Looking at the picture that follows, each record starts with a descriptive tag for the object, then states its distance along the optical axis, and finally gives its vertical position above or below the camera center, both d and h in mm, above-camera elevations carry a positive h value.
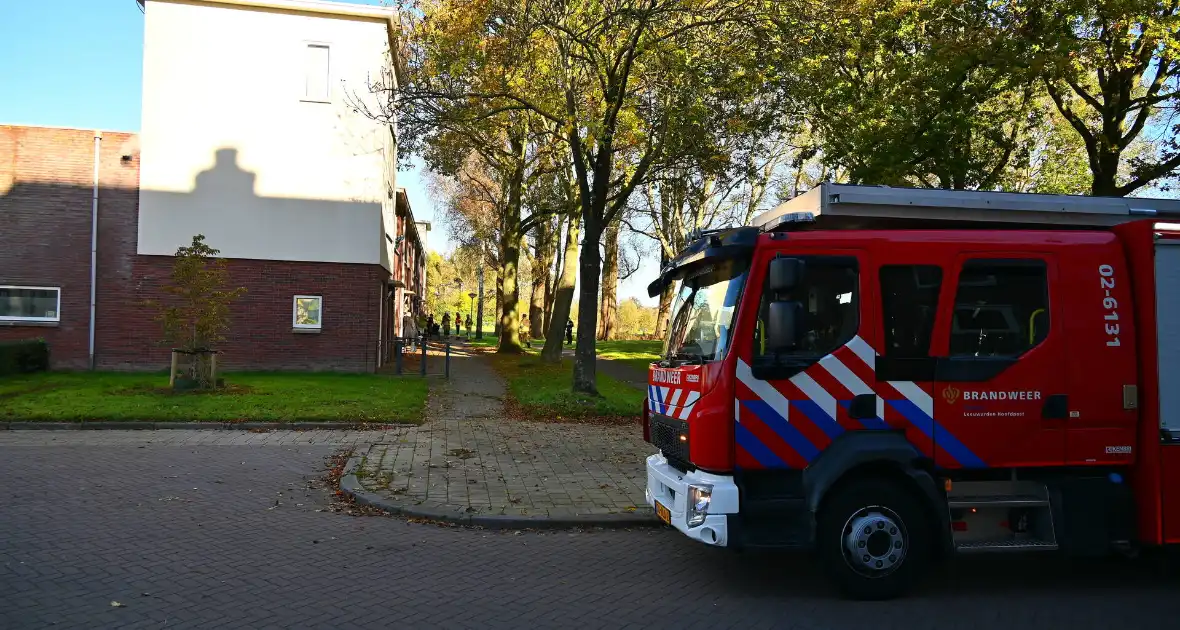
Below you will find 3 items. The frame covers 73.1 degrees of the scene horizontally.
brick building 19438 +3664
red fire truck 5152 -334
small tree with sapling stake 15508 +528
